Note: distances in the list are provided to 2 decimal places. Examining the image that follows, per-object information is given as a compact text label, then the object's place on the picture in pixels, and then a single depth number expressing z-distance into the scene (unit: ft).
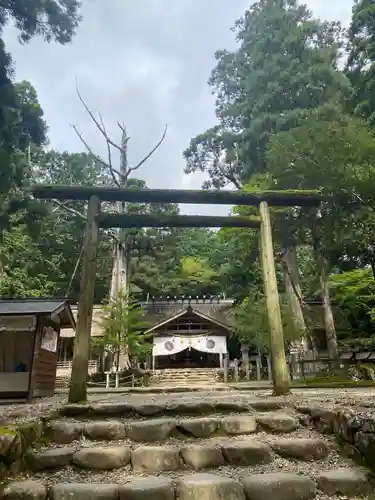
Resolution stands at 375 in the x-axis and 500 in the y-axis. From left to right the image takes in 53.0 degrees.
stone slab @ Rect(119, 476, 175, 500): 7.47
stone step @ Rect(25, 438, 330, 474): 8.98
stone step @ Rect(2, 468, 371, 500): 7.54
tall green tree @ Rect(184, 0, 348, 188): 58.75
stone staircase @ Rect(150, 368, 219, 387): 60.85
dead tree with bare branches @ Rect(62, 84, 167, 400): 62.90
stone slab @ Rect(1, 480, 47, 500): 7.63
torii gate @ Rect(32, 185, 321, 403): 16.74
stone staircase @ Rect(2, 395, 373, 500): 7.70
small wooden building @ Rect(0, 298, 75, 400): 27.94
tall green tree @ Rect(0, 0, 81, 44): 16.88
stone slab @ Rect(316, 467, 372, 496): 7.86
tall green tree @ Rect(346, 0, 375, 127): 39.17
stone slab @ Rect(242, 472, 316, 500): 7.65
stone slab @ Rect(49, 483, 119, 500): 7.50
